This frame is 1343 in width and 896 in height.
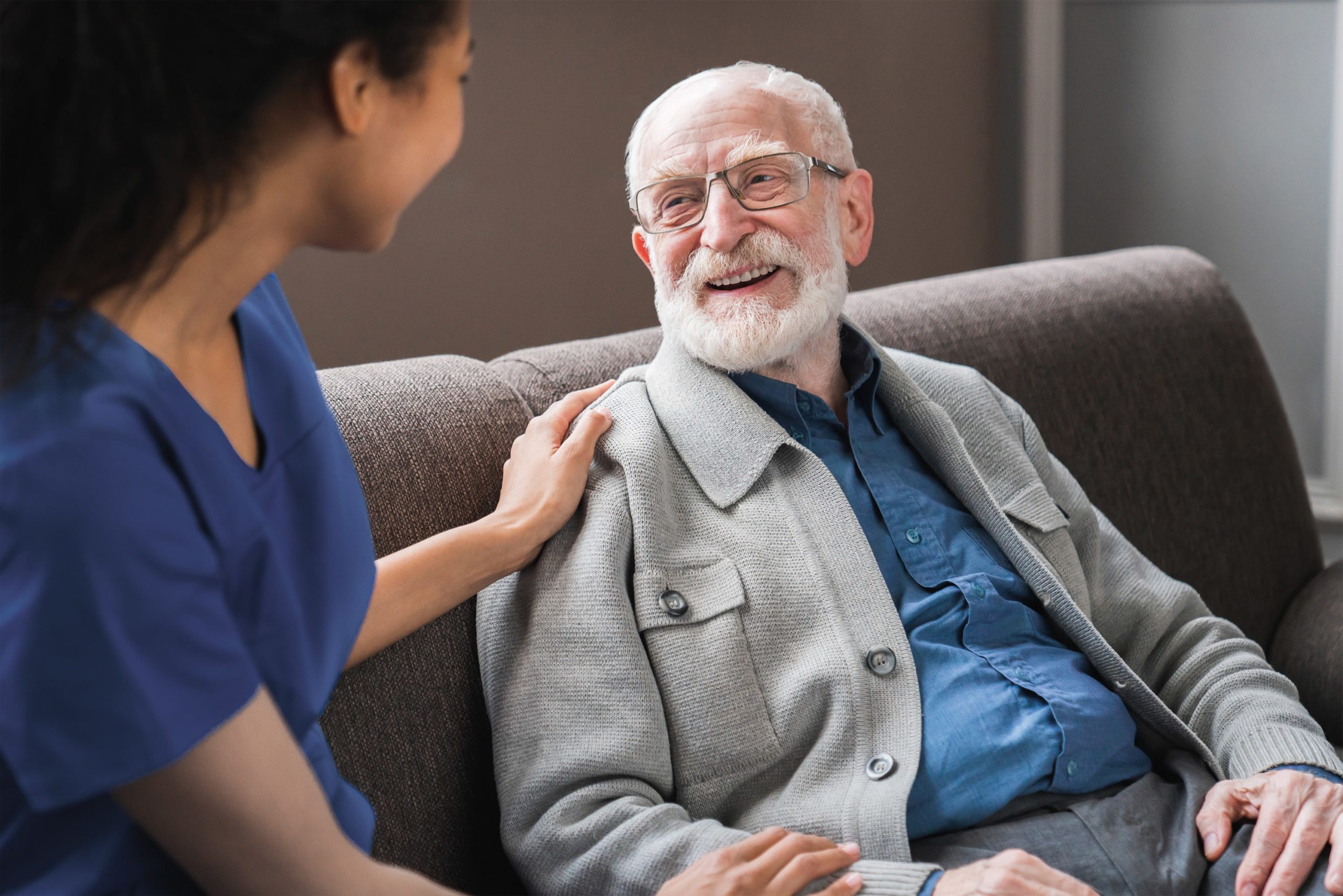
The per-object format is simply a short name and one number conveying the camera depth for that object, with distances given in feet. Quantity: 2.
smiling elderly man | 3.93
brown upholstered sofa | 4.44
